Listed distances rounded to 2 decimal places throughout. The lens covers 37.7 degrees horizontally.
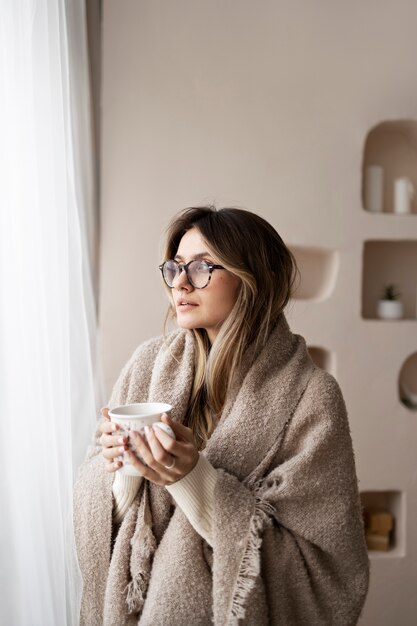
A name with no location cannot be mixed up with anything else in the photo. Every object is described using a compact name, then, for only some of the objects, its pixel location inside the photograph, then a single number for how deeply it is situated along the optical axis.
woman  1.05
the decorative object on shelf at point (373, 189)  2.40
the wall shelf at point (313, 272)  2.30
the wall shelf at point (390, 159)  2.44
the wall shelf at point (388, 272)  2.52
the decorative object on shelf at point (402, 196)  2.40
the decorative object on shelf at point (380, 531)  2.35
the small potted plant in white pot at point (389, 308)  2.38
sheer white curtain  0.98
